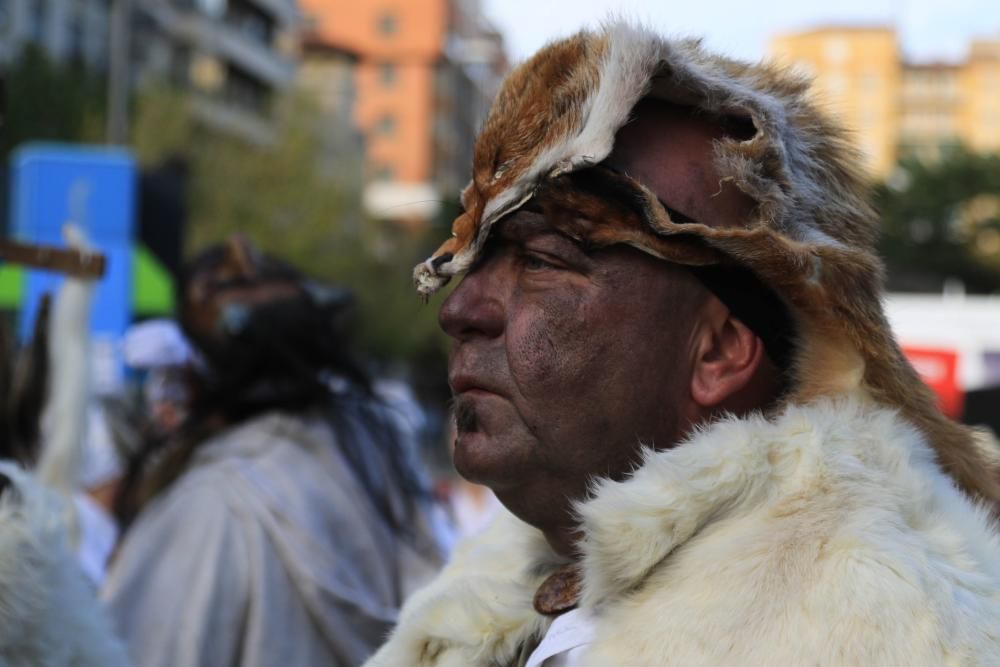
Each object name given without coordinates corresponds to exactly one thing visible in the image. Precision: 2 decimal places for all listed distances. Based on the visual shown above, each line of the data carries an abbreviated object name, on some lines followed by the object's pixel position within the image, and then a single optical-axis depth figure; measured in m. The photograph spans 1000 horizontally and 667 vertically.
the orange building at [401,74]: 66.50
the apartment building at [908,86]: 61.50
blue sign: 5.23
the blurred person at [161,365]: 4.21
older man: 1.32
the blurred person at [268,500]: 3.00
